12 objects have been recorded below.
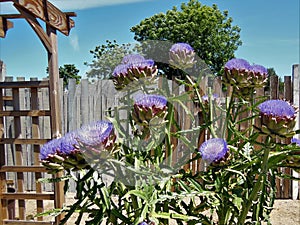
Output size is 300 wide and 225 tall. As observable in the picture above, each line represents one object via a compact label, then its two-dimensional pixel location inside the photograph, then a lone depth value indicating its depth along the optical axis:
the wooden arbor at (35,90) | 2.55
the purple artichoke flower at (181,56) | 1.15
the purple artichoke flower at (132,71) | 1.03
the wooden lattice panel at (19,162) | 2.84
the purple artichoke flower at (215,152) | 0.92
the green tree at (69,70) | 15.91
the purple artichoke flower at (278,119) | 0.87
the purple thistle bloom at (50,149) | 0.82
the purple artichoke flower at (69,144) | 0.79
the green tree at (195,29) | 15.20
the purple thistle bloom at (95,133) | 0.76
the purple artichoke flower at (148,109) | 0.89
